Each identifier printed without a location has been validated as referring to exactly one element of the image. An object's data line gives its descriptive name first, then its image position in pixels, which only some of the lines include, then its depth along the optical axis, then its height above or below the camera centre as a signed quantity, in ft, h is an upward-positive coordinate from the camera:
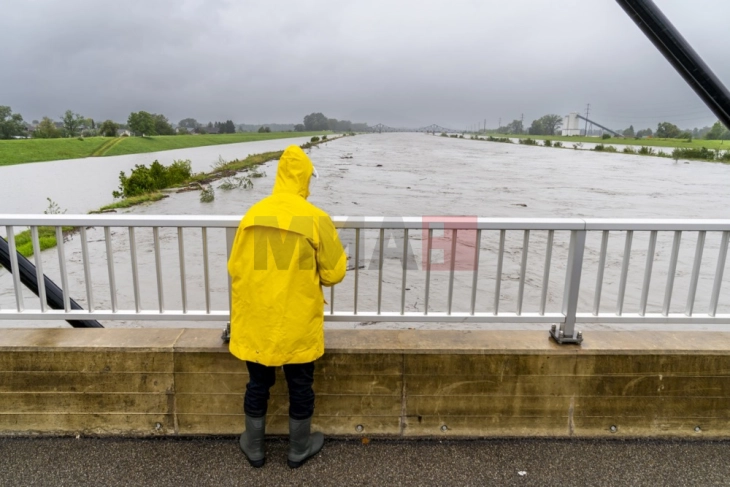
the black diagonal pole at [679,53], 10.12 +1.73
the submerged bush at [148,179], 96.99 -10.17
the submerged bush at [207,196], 91.76 -11.89
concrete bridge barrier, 10.96 -5.57
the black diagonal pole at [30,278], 12.21 -3.64
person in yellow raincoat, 8.79 -2.49
